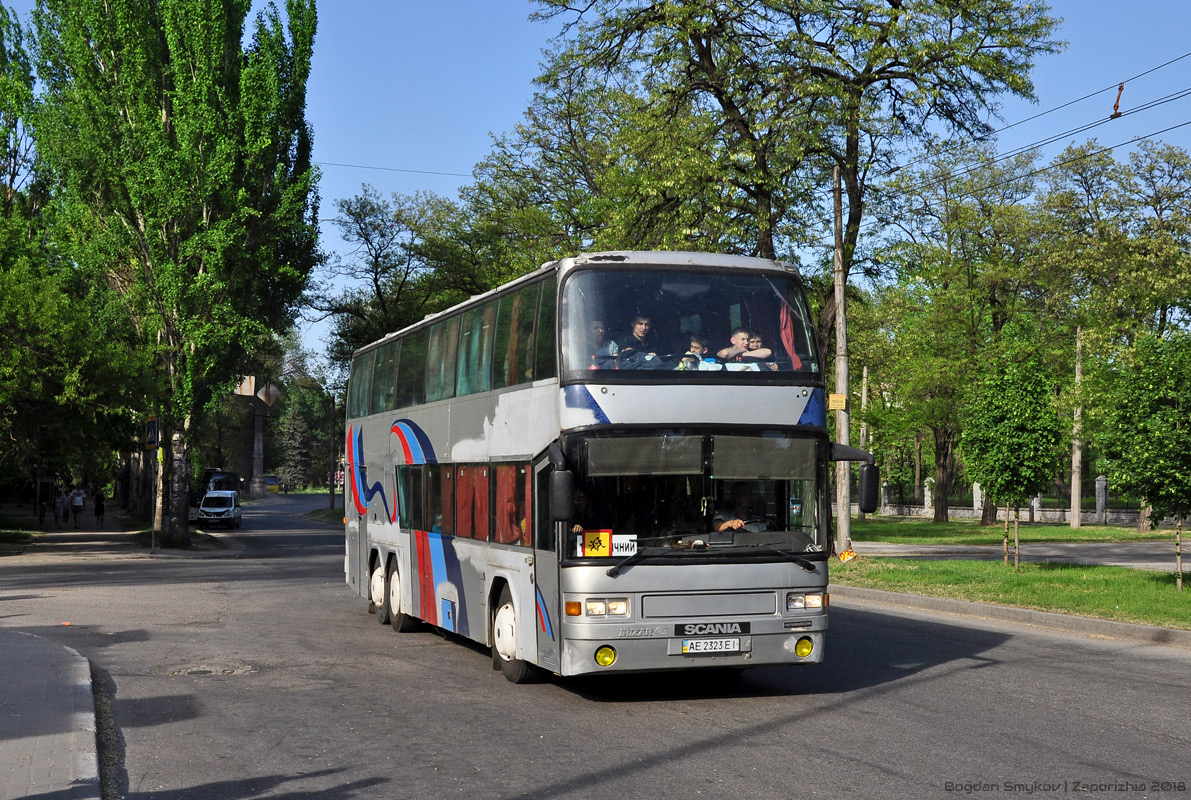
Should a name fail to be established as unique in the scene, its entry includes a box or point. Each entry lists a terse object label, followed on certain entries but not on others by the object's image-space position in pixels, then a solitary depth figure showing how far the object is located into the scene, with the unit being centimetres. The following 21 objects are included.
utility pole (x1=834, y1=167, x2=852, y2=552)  2566
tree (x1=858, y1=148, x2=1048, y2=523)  4884
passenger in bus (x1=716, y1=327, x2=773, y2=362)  1068
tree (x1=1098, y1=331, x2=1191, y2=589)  1830
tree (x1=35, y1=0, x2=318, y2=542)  3688
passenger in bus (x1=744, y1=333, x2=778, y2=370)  1076
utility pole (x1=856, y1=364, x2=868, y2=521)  5384
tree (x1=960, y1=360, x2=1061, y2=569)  2338
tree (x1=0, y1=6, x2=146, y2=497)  3188
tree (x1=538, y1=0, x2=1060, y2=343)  2642
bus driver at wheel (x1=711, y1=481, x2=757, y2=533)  1041
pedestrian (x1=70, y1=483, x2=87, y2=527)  5281
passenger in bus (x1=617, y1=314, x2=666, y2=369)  1045
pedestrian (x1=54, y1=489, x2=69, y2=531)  5112
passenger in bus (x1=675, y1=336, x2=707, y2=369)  1054
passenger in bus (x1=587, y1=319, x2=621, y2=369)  1041
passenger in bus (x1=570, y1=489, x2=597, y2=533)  1019
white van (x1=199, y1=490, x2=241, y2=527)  5594
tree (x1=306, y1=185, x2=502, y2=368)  5456
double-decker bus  1017
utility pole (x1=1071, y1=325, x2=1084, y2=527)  4479
